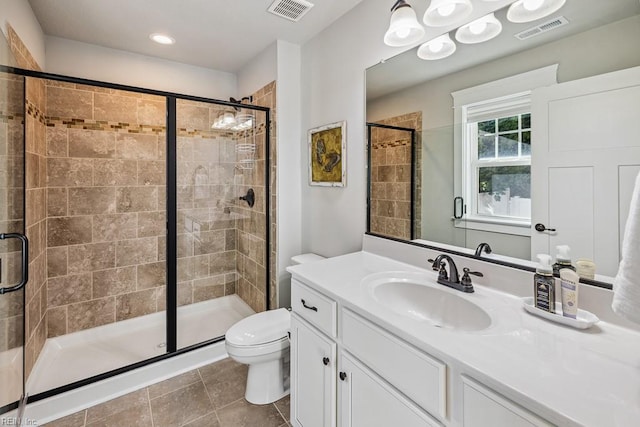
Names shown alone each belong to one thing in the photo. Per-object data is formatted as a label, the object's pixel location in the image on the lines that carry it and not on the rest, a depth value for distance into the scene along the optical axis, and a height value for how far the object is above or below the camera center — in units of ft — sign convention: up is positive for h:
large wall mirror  3.10 +0.94
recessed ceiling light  7.54 +4.49
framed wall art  6.54 +1.30
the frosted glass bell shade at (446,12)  4.21 +2.89
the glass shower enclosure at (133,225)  6.95 -0.37
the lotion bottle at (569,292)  3.03 -0.85
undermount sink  3.80 -1.25
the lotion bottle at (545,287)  3.18 -0.84
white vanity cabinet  2.84 -1.92
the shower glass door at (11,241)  4.54 -0.48
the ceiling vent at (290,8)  6.00 +4.23
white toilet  5.57 -2.71
